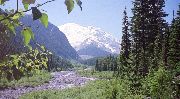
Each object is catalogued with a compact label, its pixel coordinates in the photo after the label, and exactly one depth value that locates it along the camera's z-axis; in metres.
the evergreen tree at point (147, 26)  44.06
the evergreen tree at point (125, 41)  50.38
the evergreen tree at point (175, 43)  38.88
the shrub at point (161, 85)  20.75
